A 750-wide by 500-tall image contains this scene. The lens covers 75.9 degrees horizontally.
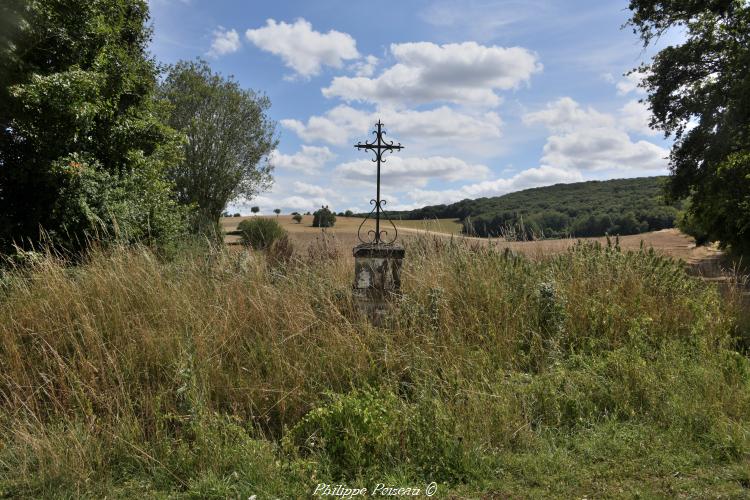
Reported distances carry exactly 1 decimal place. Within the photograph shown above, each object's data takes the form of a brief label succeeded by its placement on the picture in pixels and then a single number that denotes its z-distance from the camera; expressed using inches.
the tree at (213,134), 1127.0
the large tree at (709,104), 514.6
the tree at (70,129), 311.4
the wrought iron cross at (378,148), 222.2
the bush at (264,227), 759.4
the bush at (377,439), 125.1
